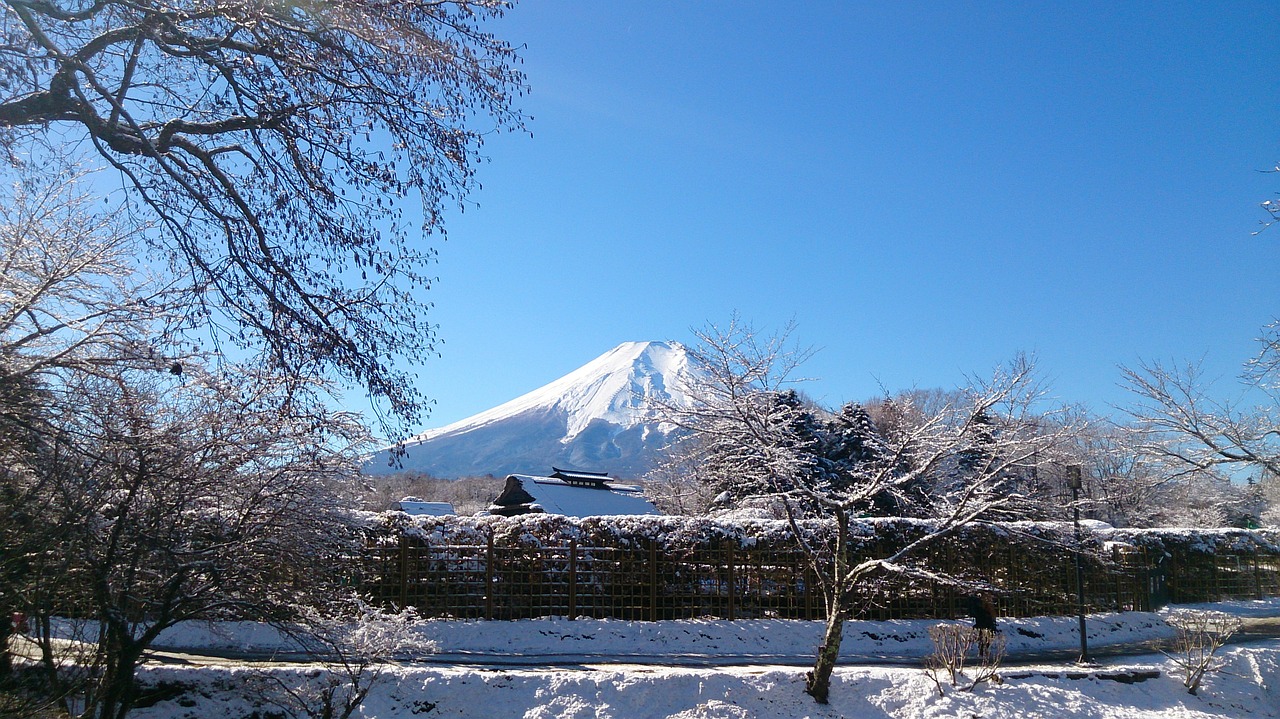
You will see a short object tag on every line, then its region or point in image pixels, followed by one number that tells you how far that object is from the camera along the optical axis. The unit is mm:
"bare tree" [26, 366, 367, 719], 6016
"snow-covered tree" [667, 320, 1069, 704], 10070
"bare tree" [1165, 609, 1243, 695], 11773
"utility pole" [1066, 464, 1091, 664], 12734
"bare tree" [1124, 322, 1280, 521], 14836
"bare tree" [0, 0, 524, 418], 5664
